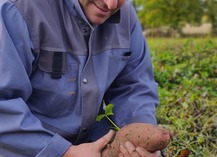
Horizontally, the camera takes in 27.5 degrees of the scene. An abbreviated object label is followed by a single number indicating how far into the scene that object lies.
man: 2.08
